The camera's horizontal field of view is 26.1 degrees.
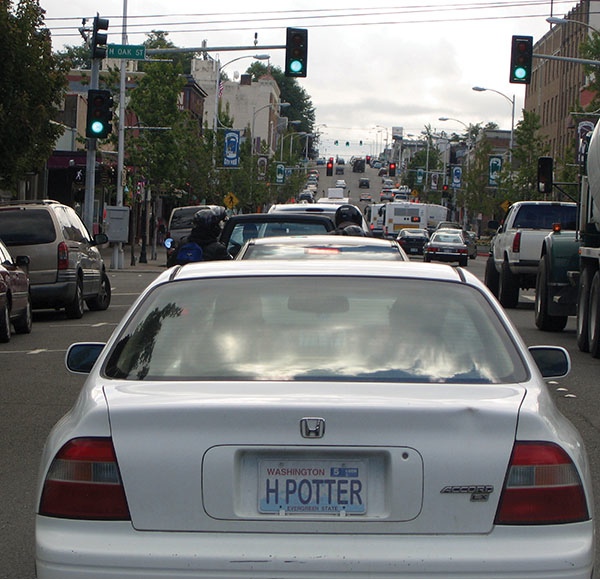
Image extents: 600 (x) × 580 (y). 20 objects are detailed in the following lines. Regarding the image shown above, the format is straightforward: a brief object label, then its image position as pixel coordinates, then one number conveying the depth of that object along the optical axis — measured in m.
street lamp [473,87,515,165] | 76.06
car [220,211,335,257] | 15.93
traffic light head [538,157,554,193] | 20.38
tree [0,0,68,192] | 28.64
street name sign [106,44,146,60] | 28.89
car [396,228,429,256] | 63.75
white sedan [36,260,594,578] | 3.90
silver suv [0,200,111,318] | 20.78
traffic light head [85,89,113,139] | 27.84
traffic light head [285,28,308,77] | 28.34
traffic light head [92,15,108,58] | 29.14
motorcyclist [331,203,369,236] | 16.27
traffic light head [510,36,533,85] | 28.83
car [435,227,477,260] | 65.44
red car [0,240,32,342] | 16.78
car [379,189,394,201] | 147.93
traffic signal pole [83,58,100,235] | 31.97
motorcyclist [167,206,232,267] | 13.03
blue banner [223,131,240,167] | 70.62
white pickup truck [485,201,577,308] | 24.94
